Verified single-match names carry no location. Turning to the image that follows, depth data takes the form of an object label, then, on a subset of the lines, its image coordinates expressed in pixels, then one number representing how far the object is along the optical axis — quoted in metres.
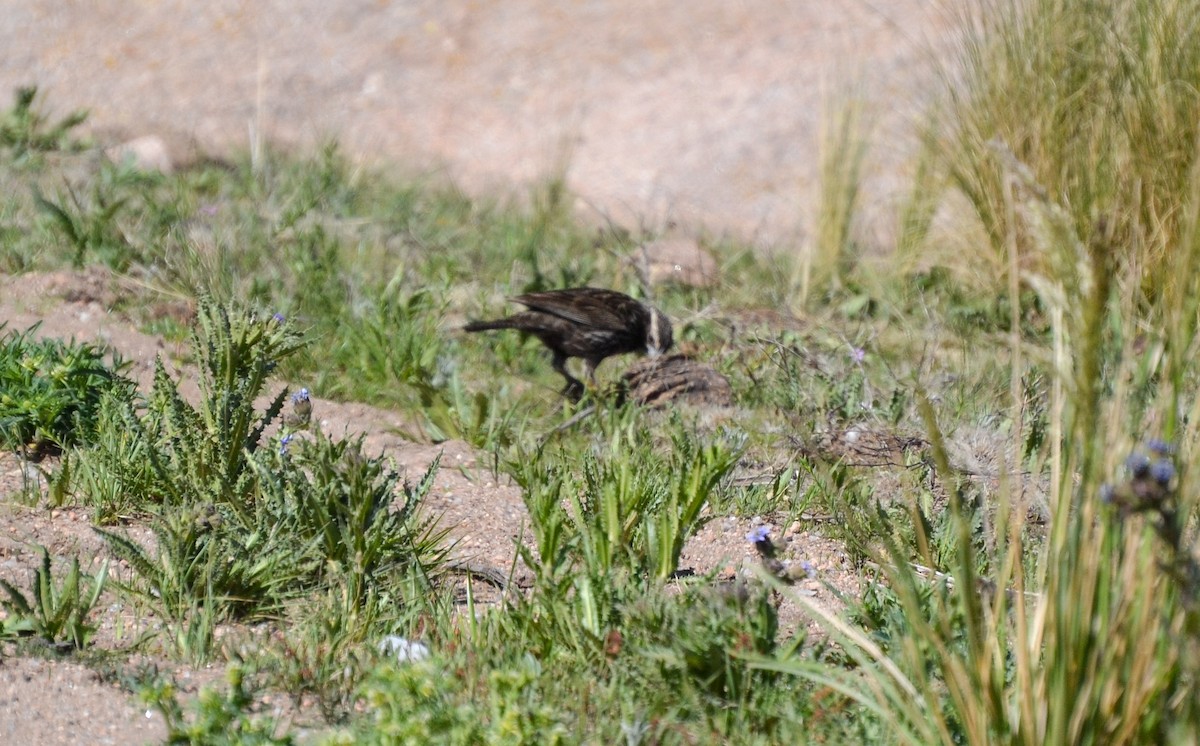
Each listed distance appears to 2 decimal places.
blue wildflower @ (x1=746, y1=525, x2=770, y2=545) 16.10
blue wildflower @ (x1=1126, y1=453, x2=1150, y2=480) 11.46
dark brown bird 16.64
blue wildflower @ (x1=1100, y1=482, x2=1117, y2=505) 11.74
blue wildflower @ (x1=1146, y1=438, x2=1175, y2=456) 12.02
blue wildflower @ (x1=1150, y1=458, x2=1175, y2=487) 11.39
